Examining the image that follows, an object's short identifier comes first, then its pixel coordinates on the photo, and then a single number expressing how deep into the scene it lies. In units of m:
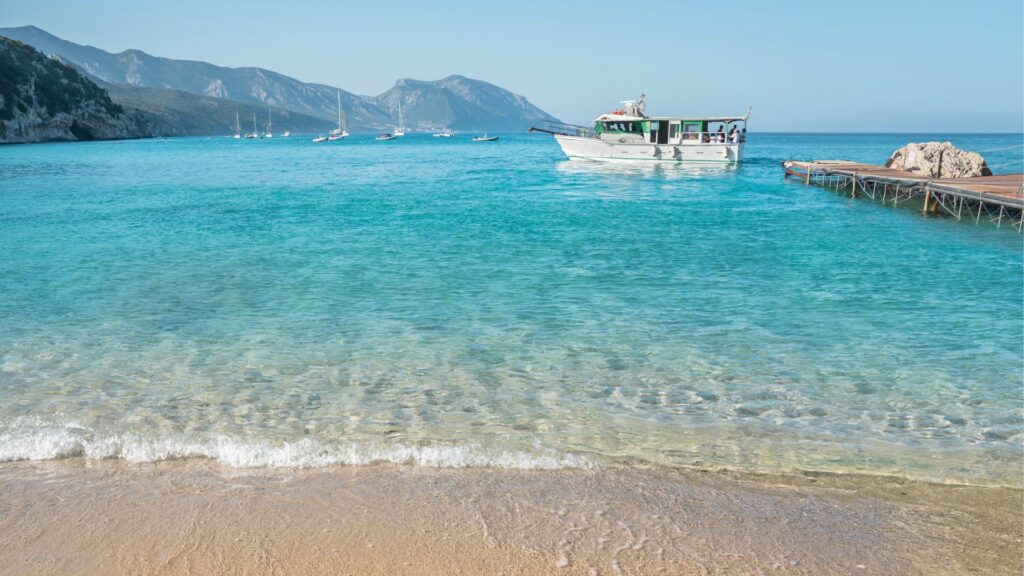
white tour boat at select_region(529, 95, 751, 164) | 55.53
